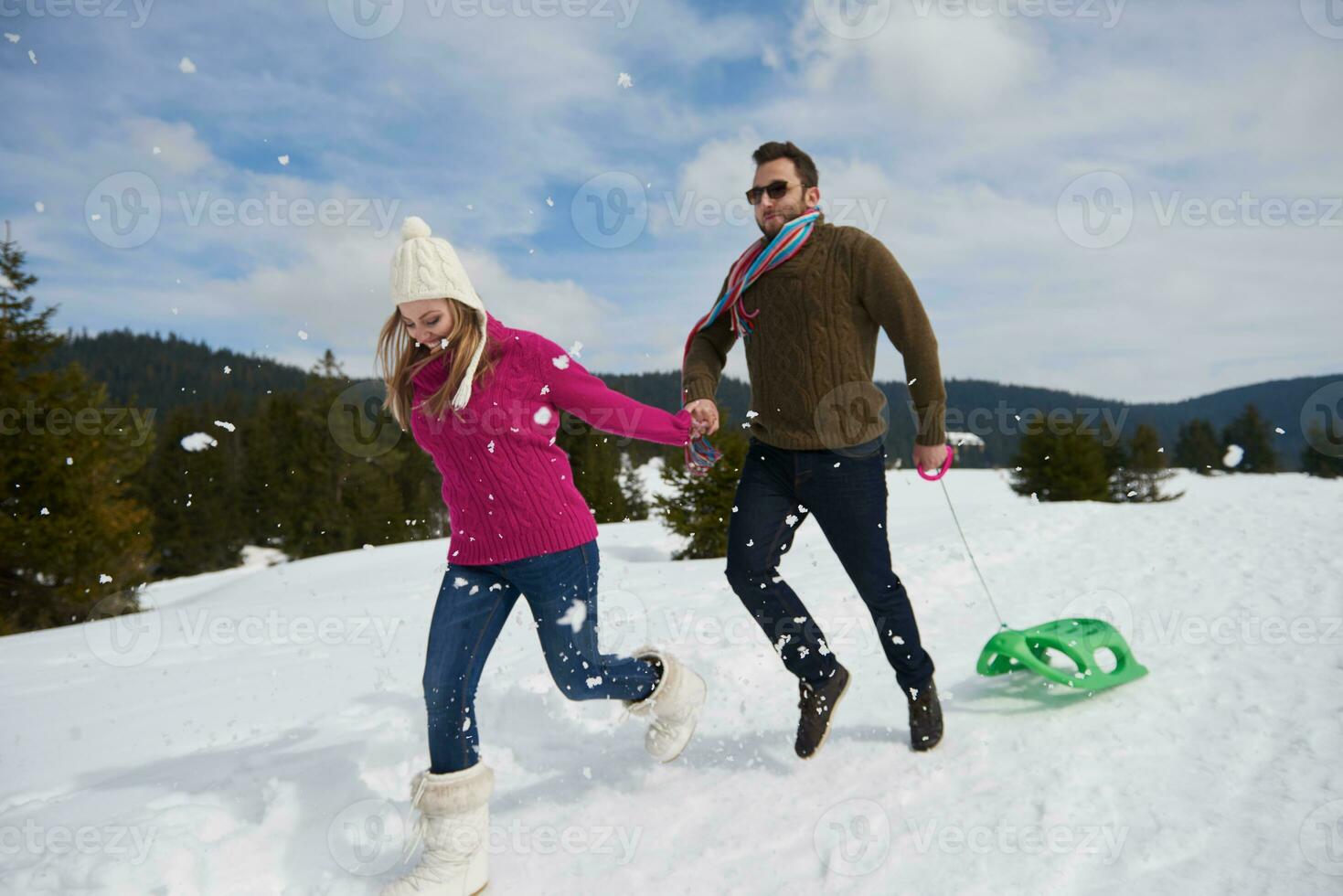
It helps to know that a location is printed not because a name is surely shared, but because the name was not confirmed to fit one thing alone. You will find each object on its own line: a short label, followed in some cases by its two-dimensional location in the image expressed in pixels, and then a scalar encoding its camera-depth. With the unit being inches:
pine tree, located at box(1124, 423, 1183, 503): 1487.5
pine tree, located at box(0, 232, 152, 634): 733.9
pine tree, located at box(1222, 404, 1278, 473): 2017.7
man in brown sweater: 121.0
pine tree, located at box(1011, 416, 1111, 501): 1165.7
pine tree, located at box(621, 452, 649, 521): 1283.2
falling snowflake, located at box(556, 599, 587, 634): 105.7
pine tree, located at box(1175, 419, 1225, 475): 2160.4
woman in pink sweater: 99.9
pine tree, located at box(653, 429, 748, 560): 553.6
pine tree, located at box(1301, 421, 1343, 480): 1533.7
